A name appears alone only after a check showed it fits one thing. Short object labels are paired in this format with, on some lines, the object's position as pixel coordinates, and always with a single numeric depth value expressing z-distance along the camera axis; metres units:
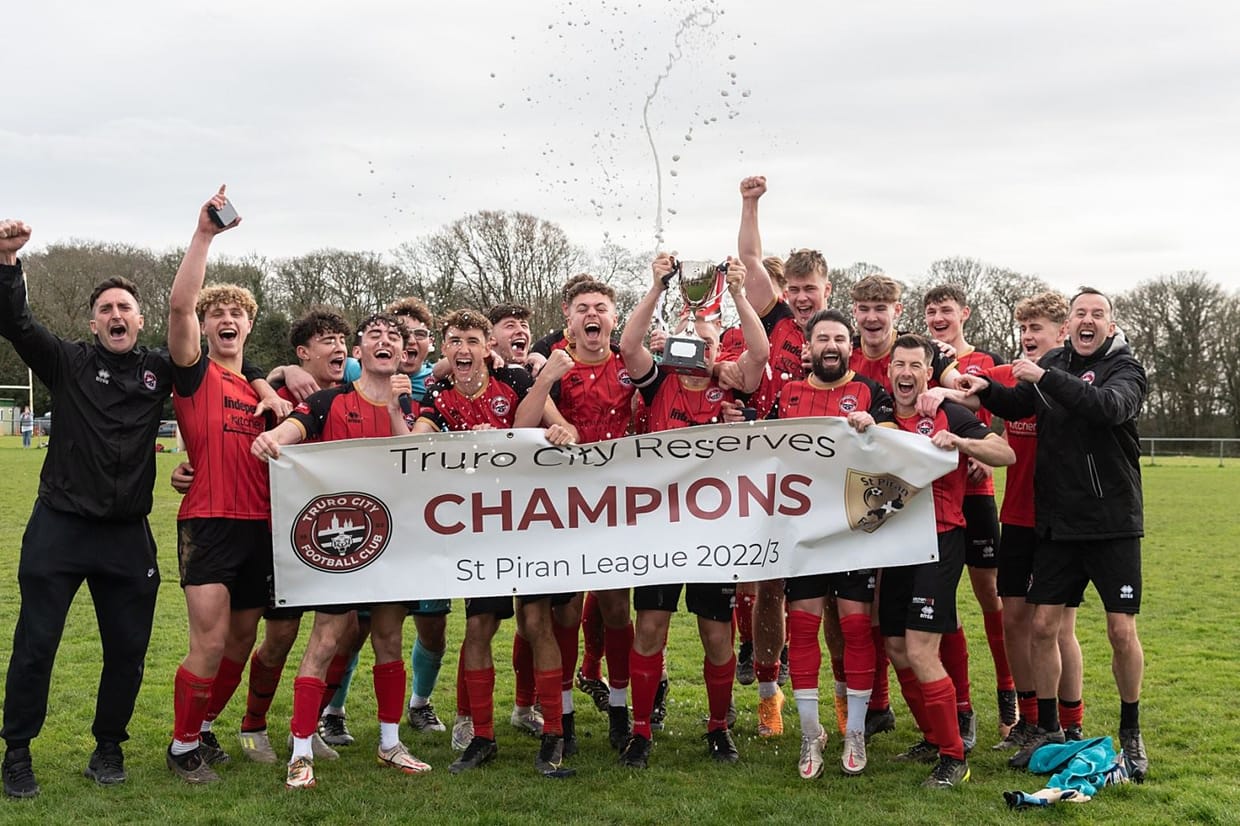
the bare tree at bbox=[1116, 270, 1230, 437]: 54.47
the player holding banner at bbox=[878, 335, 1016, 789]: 5.95
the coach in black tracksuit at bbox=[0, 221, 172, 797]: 5.70
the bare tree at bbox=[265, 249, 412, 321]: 46.22
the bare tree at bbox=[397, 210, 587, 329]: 27.14
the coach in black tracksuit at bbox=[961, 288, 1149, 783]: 6.00
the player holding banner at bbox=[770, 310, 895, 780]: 6.17
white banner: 6.23
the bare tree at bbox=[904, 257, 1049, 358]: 55.12
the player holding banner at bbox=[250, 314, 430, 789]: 6.17
